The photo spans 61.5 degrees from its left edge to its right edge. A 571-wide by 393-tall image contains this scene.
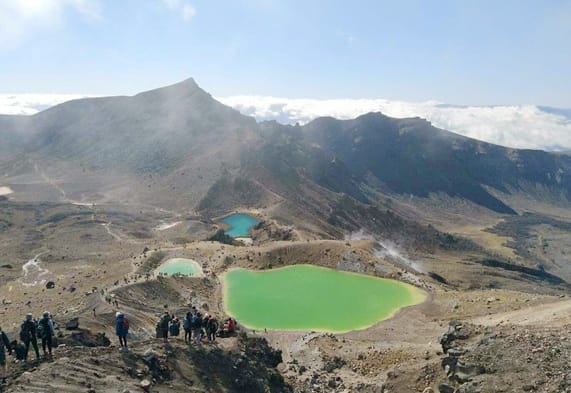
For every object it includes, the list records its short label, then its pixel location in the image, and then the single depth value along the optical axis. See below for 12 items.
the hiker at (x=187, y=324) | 27.34
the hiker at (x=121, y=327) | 24.52
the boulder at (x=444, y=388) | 26.28
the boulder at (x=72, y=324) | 28.79
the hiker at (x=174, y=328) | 27.80
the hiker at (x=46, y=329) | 22.02
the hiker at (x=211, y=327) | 29.15
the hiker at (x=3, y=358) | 19.75
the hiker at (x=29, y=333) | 21.50
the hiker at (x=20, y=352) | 21.66
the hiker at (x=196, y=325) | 27.48
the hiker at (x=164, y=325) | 27.06
